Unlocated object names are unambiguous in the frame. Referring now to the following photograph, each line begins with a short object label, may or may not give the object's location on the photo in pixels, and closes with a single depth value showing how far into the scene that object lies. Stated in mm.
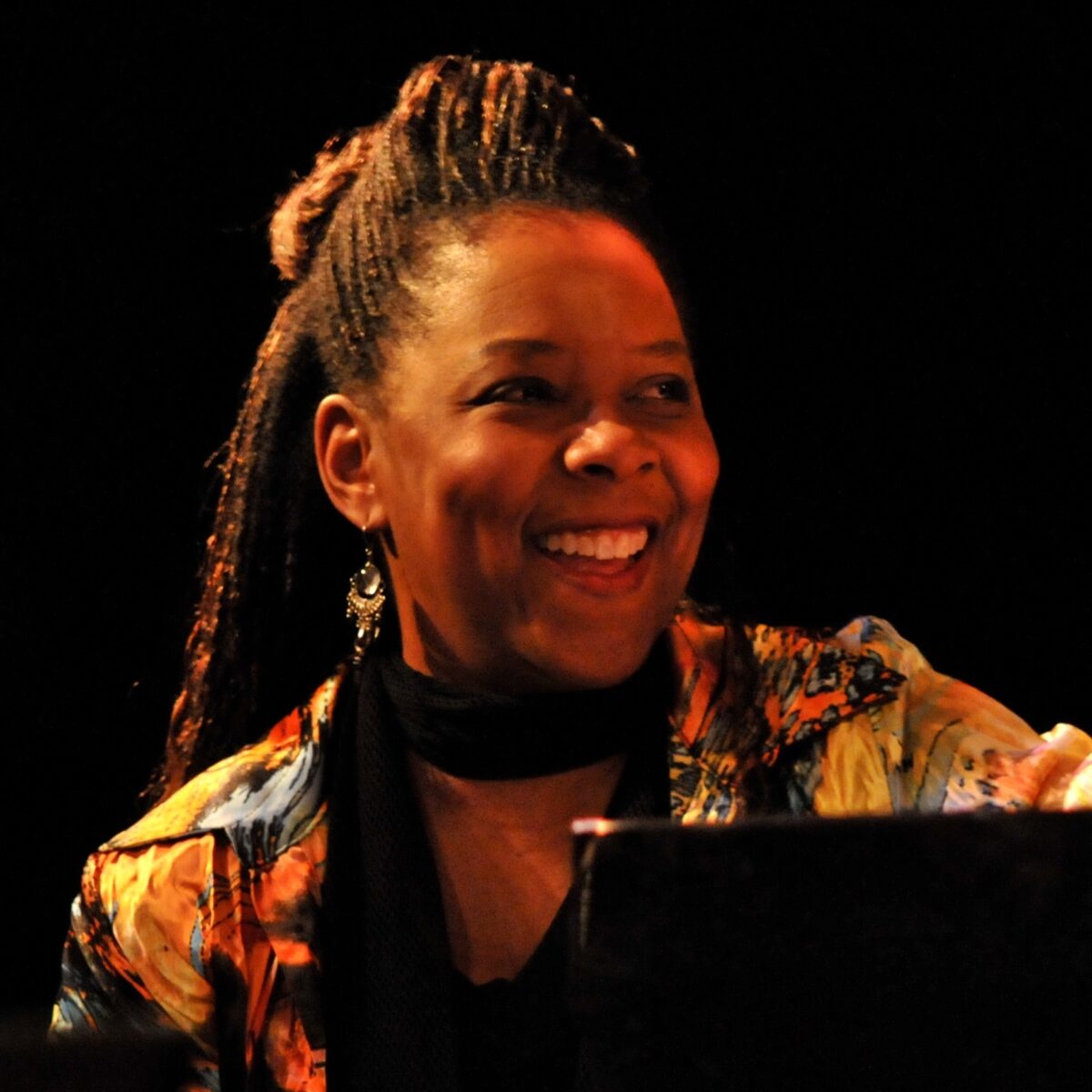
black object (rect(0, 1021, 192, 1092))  2340
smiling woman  2641
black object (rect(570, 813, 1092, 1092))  2365
